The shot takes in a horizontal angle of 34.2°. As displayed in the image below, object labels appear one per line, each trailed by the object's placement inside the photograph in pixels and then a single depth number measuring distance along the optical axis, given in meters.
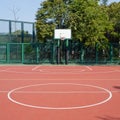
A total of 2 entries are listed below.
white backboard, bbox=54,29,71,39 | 14.29
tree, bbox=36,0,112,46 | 14.42
